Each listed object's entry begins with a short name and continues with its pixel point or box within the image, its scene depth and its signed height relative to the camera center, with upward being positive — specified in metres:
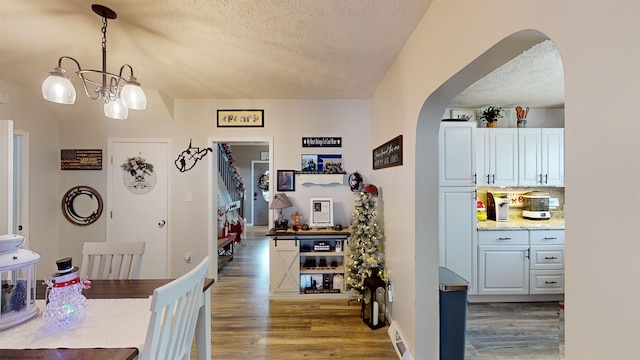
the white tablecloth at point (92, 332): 1.10 -0.70
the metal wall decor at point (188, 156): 3.55 +0.34
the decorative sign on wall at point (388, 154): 2.22 +0.27
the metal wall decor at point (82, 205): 3.55 -0.34
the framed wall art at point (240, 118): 3.53 +0.87
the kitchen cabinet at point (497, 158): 3.21 +0.30
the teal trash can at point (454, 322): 1.88 -1.04
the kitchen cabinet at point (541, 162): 3.21 +0.25
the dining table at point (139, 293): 1.57 -0.70
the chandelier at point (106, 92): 1.45 +0.55
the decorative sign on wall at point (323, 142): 3.52 +0.54
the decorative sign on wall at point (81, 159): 3.57 +0.30
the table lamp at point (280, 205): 3.26 -0.31
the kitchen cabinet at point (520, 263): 2.99 -0.95
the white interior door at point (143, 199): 3.54 -0.26
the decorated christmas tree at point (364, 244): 2.68 -0.68
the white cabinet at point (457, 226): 2.90 -0.51
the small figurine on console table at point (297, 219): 3.41 -0.51
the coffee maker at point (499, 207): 3.22 -0.33
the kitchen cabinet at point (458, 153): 2.89 +0.32
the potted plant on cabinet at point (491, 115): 3.33 +0.87
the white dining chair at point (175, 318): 1.00 -0.60
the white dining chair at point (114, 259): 1.96 -0.61
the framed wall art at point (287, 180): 3.52 +0.01
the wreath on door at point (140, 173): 3.57 +0.09
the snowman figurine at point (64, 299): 1.20 -0.57
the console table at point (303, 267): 3.20 -1.11
